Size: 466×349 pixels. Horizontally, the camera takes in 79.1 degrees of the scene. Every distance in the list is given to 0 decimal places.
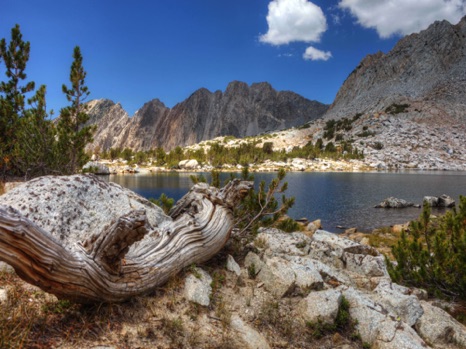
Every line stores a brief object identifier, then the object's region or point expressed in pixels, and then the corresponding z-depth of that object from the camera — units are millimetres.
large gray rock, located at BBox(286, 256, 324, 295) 7027
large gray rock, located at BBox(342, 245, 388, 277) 10039
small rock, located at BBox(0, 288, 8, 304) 4658
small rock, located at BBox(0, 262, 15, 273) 5875
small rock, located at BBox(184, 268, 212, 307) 5805
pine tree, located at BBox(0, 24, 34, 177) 16719
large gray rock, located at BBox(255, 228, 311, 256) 9602
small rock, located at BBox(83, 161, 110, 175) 87125
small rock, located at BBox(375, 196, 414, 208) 37688
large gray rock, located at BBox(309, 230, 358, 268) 10281
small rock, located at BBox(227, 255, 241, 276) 7203
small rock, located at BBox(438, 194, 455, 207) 37750
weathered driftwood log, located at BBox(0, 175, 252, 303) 3934
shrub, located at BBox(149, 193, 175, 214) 11656
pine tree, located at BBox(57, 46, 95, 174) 15828
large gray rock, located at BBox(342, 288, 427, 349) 5836
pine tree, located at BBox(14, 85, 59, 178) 15406
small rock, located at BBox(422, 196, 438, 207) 37984
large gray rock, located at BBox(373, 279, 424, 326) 6992
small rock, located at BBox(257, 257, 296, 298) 6832
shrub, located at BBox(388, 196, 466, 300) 8836
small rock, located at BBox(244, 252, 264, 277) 7362
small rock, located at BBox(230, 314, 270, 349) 5200
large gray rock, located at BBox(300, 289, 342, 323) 6145
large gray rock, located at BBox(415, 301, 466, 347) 6633
